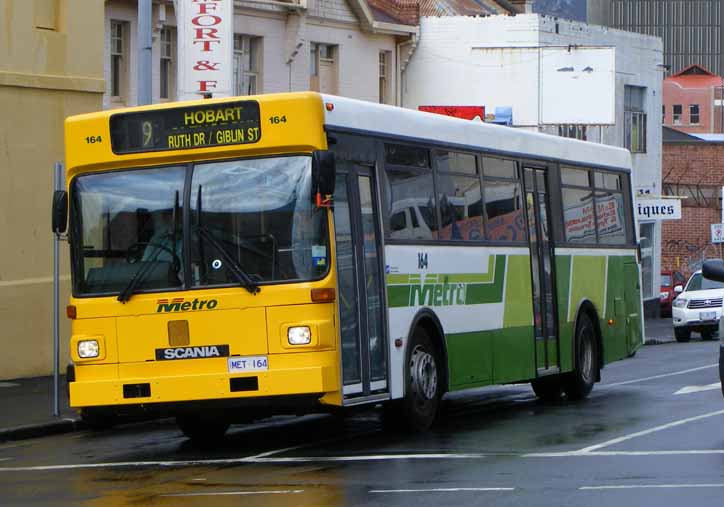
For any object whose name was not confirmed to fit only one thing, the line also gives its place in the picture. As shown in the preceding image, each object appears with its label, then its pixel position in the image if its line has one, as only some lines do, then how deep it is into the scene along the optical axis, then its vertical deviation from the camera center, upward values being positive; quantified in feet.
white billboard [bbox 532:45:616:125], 150.51 +16.97
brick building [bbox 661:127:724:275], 238.07 +10.63
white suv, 129.29 -3.39
